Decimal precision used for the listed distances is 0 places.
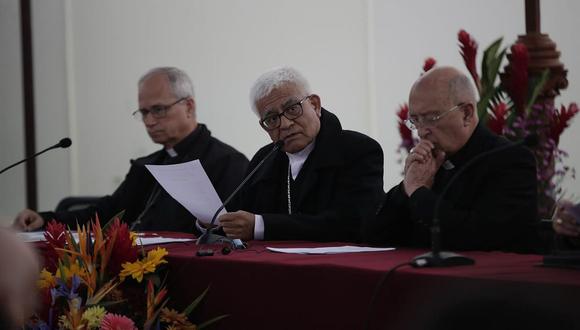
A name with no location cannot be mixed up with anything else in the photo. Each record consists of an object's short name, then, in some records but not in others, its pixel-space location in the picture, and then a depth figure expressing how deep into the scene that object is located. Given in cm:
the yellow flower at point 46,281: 615
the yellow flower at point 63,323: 590
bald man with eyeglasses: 620
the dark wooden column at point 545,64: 961
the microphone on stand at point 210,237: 728
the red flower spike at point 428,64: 944
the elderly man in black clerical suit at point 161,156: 996
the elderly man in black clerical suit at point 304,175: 737
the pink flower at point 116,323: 570
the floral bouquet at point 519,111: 900
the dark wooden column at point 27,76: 1675
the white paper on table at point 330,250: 594
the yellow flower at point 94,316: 581
